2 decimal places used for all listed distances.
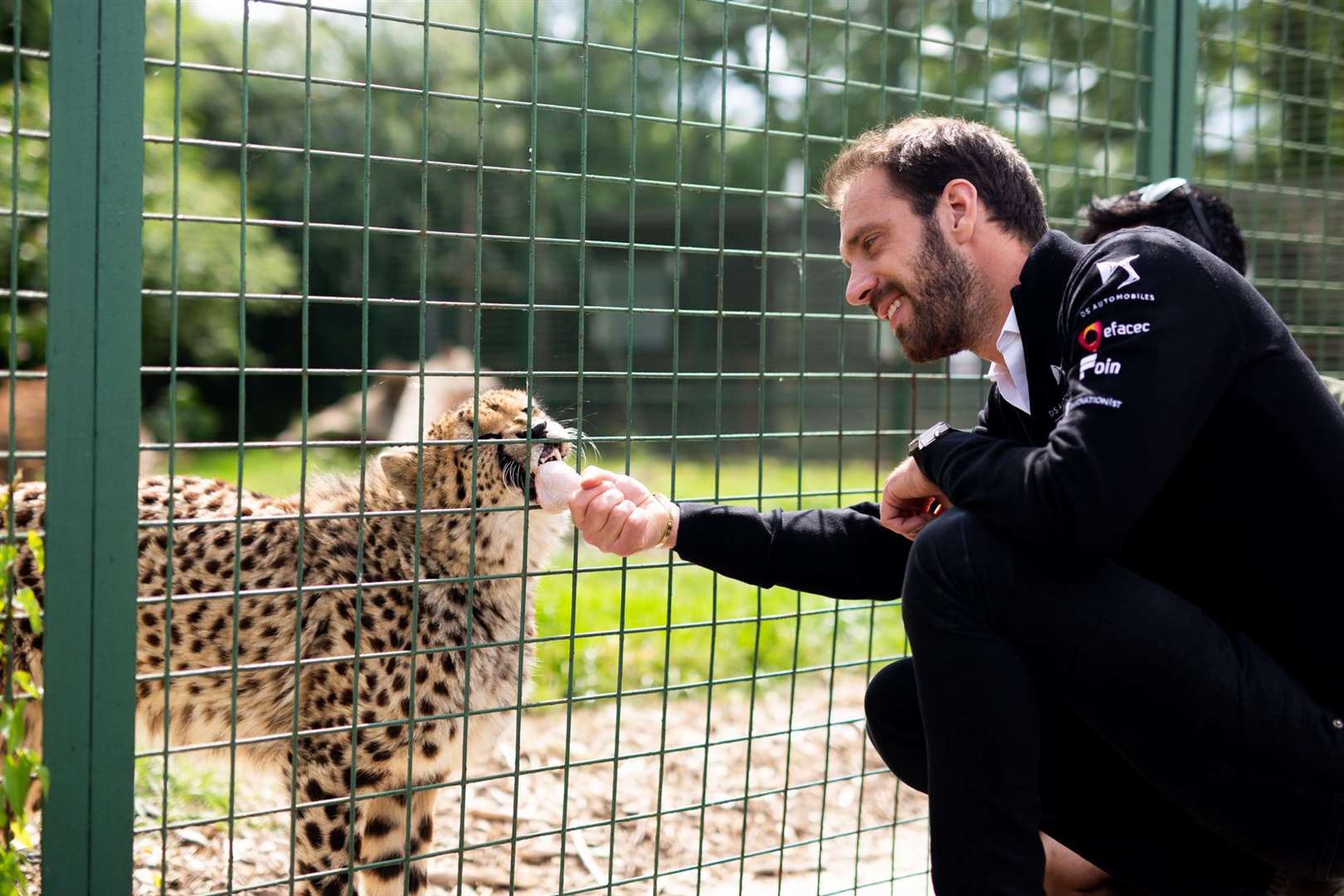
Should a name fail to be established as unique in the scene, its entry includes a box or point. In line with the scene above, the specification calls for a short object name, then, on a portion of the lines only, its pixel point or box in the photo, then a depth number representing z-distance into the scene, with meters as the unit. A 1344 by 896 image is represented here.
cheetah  2.91
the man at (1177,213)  3.25
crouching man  1.78
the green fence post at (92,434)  2.01
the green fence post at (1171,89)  3.46
